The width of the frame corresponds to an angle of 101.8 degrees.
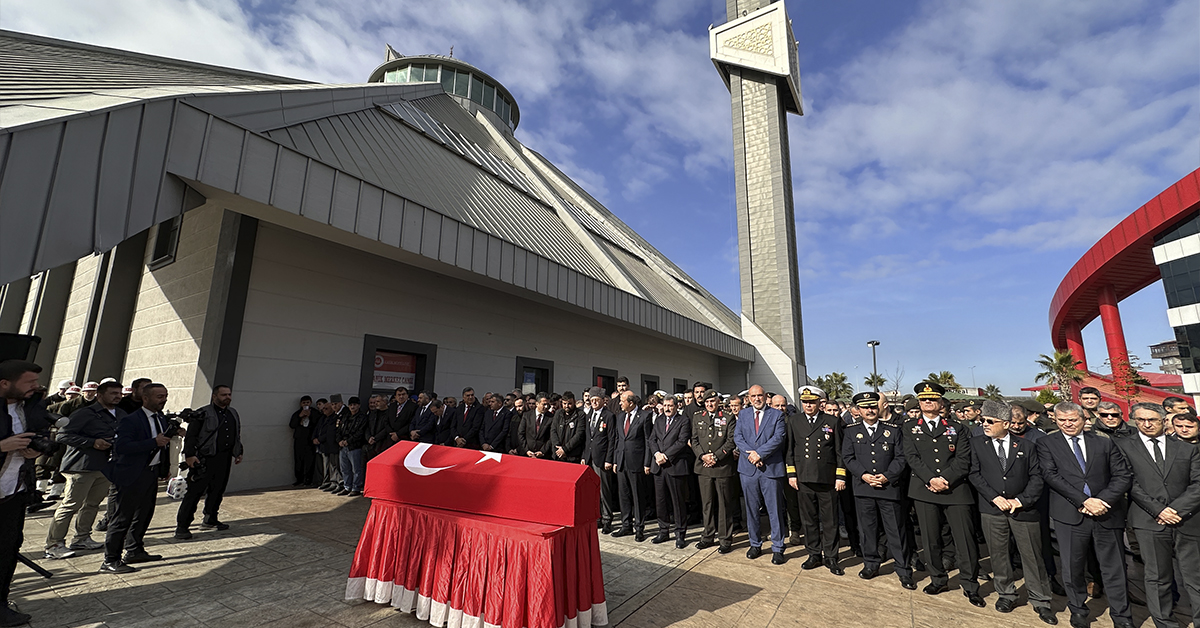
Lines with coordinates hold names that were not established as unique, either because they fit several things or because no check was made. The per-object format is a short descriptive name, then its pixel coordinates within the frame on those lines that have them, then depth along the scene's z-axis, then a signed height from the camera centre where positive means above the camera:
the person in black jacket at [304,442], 9.19 -0.80
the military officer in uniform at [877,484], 5.20 -0.88
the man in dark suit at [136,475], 4.77 -0.78
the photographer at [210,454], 5.85 -0.69
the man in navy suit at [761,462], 5.87 -0.73
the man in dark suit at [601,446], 7.39 -0.68
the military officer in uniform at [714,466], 6.31 -0.85
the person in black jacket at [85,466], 4.82 -0.74
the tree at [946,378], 45.61 +2.34
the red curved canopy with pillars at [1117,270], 21.13 +7.28
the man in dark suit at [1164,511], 4.12 -0.90
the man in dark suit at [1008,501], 4.50 -0.93
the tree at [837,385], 52.80 +1.92
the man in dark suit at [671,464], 6.58 -0.84
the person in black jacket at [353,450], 8.62 -0.89
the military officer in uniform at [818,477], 5.62 -0.89
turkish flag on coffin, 3.63 -0.67
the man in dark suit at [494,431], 8.77 -0.55
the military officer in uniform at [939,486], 4.85 -0.84
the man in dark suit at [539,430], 8.16 -0.49
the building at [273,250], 4.96 +2.61
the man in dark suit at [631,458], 6.96 -0.81
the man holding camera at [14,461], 3.61 -0.49
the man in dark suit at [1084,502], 4.29 -0.88
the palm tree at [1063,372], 31.47 +2.11
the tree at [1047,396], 30.00 +0.48
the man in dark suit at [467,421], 9.04 -0.38
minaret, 26.19 +12.65
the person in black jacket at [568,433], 7.77 -0.52
